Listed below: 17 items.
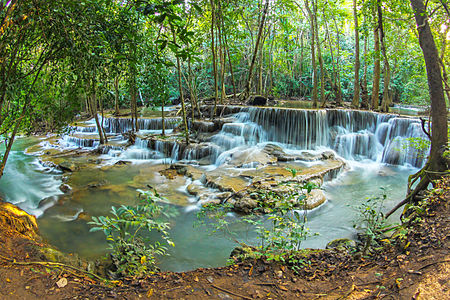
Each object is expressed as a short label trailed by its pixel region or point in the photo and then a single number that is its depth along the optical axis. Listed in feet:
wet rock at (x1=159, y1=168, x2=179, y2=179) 30.13
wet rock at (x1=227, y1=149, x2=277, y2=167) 31.45
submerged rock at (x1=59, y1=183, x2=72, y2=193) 25.32
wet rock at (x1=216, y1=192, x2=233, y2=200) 22.93
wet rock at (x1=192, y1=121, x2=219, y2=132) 42.63
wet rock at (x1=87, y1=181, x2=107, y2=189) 26.33
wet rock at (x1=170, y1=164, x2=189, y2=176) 31.14
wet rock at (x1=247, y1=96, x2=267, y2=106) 51.13
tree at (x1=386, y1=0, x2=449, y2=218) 14.85
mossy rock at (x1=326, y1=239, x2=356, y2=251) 13.39
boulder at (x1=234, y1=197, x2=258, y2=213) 20.66
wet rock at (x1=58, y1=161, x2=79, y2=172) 31.30
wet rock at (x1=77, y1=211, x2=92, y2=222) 20.08
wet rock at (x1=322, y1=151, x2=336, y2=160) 34.52
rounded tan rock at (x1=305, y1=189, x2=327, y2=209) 22.28
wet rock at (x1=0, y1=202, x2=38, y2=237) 12.62
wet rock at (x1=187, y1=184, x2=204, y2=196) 24.85
